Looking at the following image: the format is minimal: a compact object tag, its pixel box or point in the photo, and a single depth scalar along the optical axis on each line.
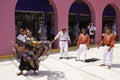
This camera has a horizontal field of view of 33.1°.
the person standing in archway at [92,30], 15.77
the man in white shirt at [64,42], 10.91
